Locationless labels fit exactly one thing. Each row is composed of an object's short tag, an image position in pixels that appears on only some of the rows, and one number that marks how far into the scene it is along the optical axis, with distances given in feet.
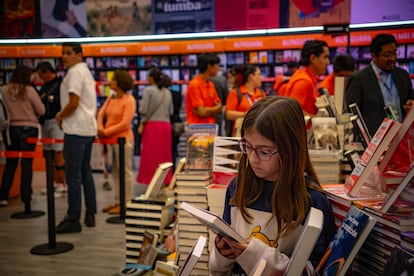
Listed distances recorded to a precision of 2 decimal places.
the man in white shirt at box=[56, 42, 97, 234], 14.19
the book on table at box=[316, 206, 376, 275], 4.10
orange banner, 26.43
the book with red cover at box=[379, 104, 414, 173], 4.46
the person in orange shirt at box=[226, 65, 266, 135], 15.49
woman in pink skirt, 19.89
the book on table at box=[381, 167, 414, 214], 4.07
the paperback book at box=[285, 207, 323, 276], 3.42
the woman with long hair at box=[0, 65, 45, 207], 17.60
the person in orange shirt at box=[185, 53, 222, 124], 15.90
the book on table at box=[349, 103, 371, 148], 6.58
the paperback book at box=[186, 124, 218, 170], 9.08
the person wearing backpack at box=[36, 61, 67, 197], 18.70
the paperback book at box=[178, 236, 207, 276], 4.21
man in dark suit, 10.93
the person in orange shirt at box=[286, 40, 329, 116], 12.03
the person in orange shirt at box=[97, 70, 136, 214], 16.98
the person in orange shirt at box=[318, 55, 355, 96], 15.49
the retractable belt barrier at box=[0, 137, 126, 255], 12.98
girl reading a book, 4.79
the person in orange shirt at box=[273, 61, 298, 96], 29.13
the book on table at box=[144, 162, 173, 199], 11.14
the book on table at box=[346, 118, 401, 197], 4.67
